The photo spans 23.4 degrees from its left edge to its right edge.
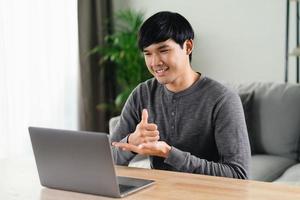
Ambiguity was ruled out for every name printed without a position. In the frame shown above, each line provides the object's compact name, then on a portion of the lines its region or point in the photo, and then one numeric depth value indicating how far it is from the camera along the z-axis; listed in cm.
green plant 530
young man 244
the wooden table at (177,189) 209
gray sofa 363
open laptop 210
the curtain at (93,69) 550
